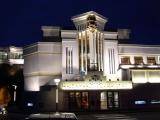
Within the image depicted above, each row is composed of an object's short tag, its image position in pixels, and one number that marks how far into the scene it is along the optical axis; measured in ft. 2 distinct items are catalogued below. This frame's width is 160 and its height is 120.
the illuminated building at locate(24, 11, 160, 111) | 80.22
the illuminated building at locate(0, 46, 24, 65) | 121.29
